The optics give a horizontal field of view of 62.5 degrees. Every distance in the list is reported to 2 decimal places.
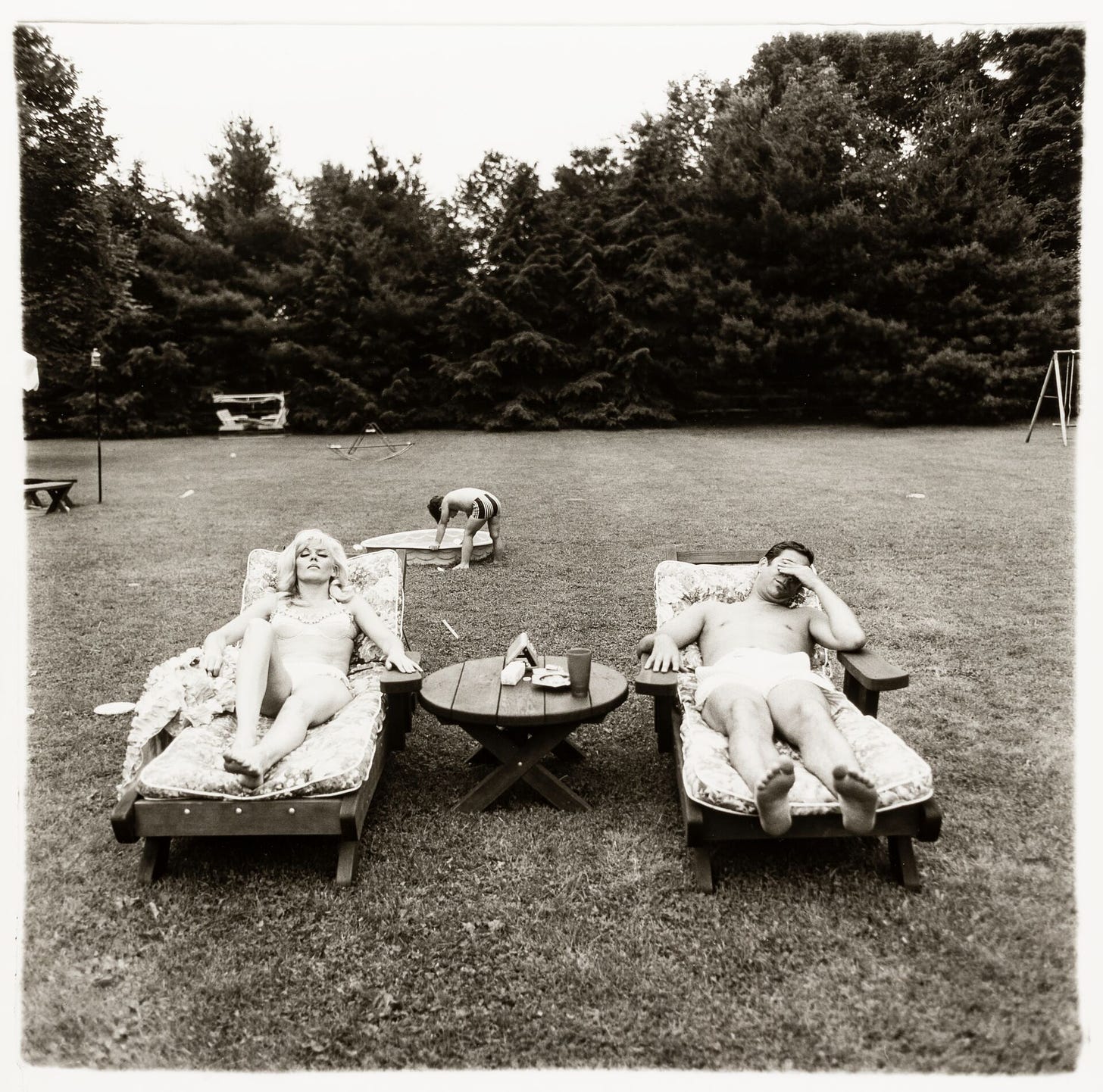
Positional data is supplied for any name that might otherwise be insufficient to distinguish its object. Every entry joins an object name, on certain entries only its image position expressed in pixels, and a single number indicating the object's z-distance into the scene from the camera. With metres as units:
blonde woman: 4.05
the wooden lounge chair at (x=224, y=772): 3.78
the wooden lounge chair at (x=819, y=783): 3.62
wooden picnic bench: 12.58
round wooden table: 4.30
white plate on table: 4.58
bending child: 9.61
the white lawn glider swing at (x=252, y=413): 28.25
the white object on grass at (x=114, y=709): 5.82
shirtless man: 3.51
